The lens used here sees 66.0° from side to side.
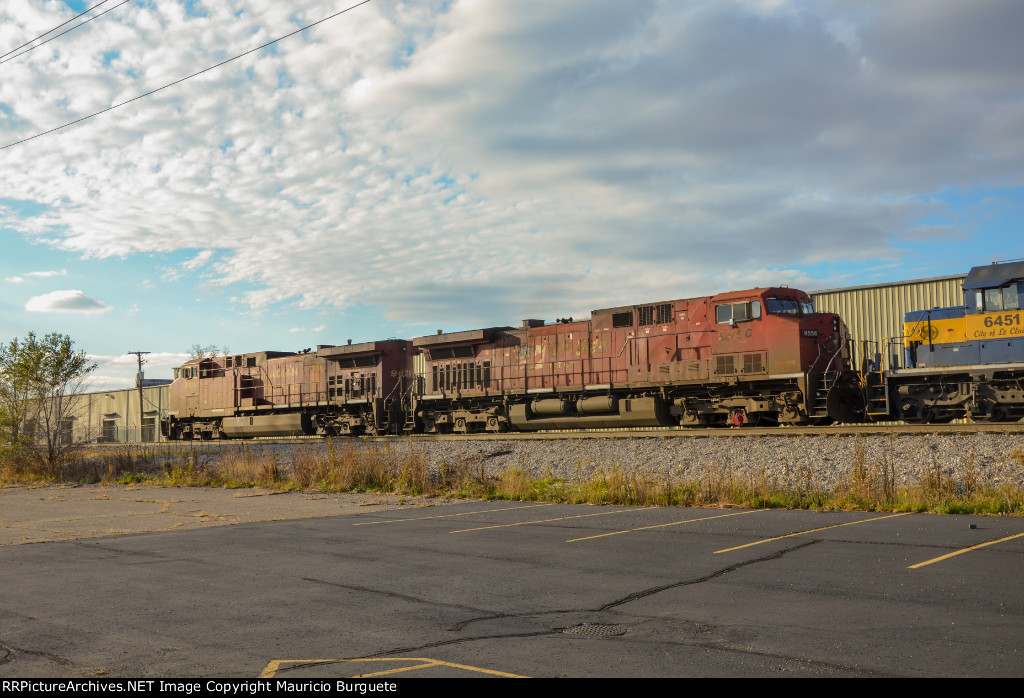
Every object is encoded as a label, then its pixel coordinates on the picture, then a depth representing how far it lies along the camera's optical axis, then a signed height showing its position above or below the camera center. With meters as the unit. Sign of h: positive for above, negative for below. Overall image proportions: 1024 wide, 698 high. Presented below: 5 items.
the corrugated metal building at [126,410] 65.88 -1.47
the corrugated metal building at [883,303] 28.89 +2.66
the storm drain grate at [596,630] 5.49 -1.78
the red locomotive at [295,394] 31.58 -0.22
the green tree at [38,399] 24.52 -0.08
